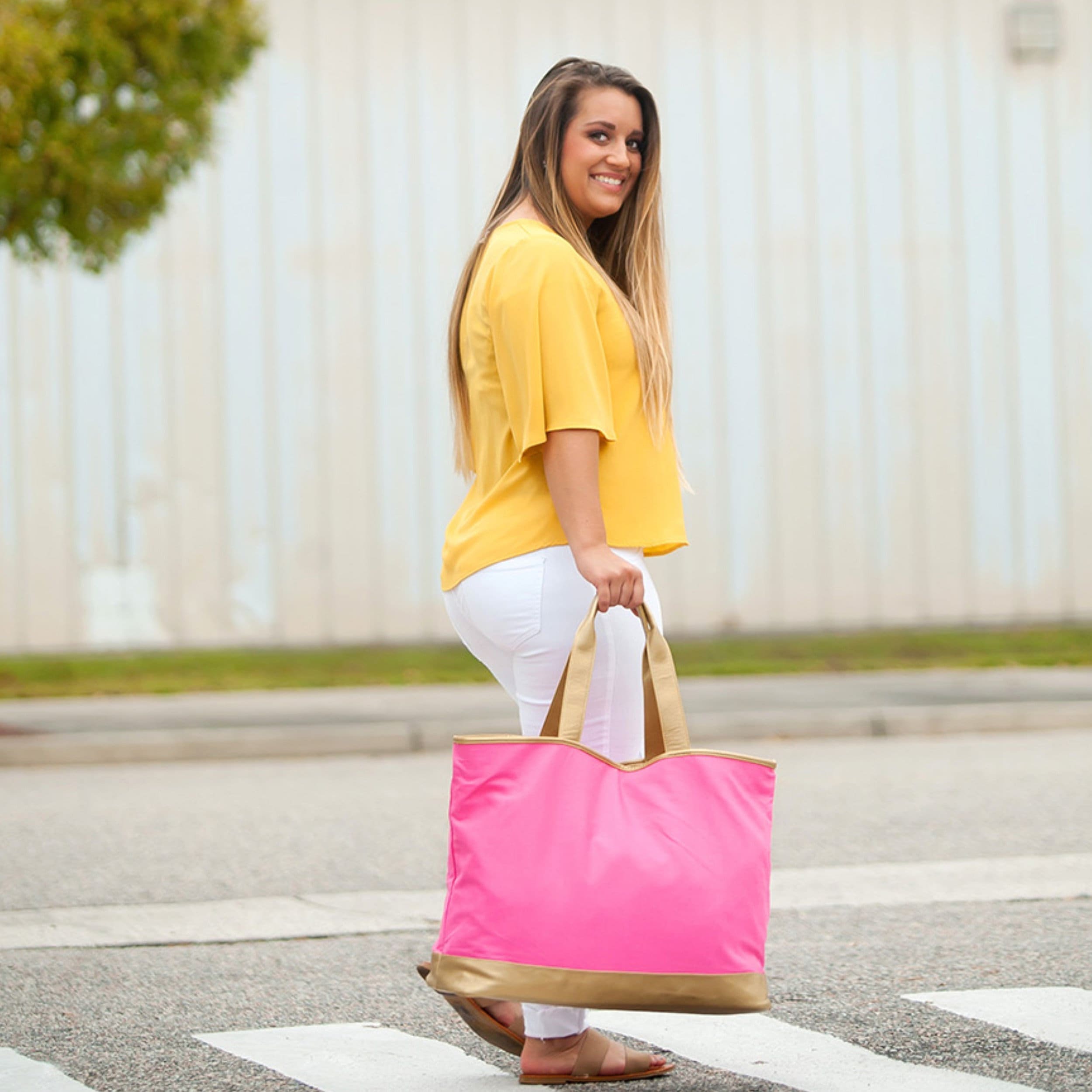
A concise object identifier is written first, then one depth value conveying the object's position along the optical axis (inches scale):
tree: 865.2
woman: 240.6
